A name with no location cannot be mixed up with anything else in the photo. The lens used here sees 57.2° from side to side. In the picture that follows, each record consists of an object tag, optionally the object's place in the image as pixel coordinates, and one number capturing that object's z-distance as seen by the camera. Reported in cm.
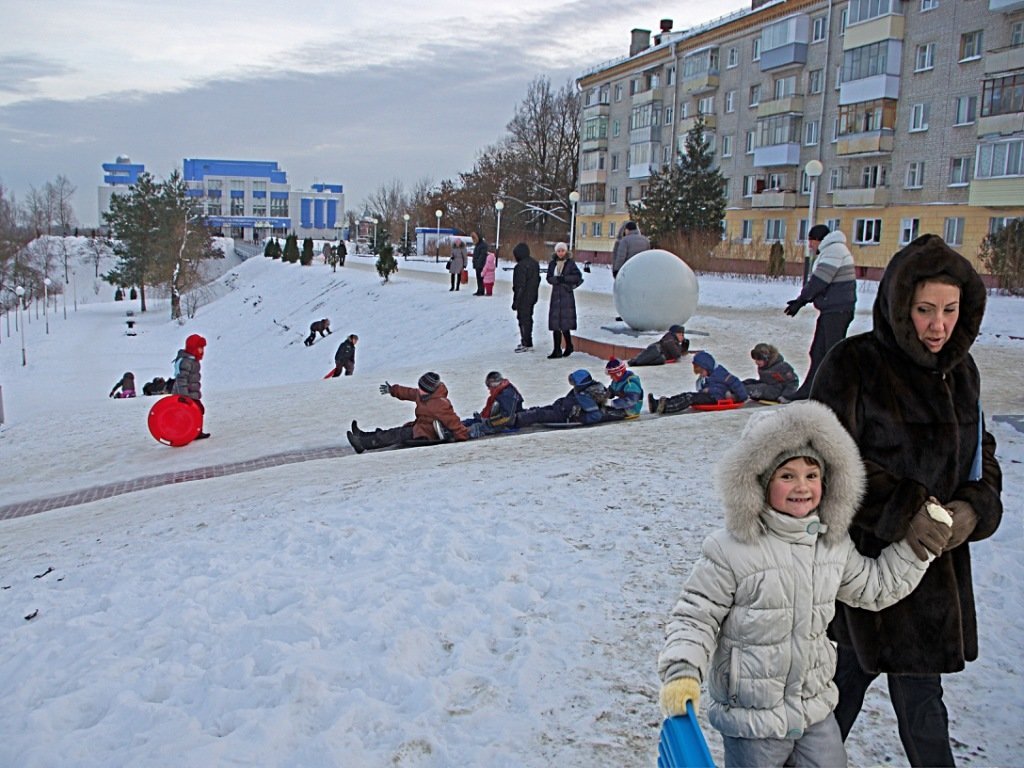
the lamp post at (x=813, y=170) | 2239
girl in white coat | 260
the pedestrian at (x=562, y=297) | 1438
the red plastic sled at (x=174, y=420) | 1150
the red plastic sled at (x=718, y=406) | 1071
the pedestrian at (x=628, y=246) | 1712
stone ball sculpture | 1569
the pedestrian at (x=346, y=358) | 1858
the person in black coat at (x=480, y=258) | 2617
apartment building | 3353
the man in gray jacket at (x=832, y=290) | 978
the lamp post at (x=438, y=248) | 5489
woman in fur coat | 280
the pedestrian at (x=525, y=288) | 1552
